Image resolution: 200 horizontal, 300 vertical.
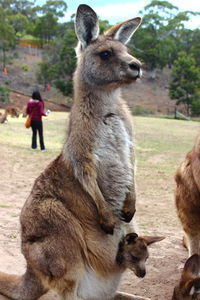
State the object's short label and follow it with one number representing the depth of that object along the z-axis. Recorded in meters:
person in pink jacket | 13.36
